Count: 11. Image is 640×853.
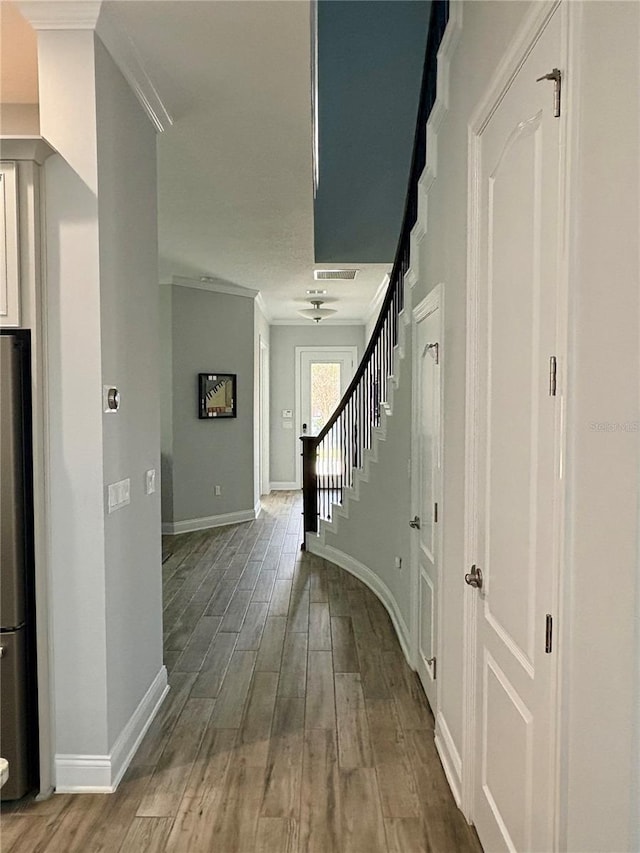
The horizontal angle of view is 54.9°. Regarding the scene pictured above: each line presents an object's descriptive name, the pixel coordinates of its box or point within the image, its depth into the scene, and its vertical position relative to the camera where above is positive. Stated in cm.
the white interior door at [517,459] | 147 -15
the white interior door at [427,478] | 289 -38
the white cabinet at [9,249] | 228 +58
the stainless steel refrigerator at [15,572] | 229 -63
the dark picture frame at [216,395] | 734 +12
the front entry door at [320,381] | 1071 +41
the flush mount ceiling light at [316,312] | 873 +132
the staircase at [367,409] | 338 -5
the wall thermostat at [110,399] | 243 +3
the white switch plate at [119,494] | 250 -37
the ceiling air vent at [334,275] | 676 +144
